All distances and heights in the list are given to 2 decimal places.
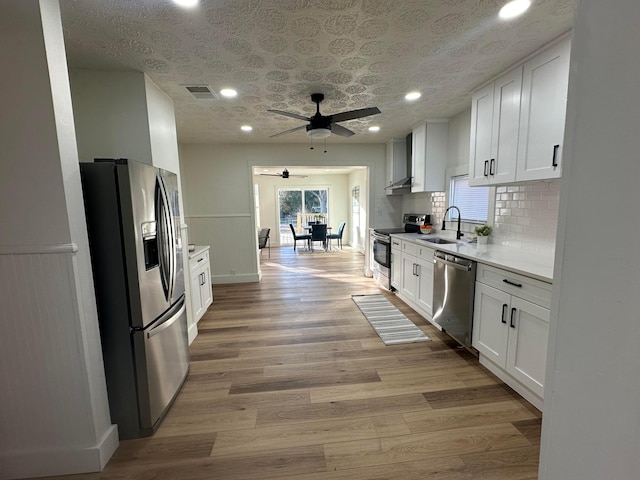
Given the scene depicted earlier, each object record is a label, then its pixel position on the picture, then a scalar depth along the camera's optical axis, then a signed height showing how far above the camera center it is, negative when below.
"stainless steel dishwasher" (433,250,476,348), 2.43 -0.82
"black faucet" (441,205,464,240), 3.40 -0.33
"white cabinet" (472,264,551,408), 1.79 -0.87
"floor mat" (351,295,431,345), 2.87 -1.31
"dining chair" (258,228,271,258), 6.73 -0.65
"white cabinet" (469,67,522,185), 2.34 +0.69
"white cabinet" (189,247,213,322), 3.11 -0.84
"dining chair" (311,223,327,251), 7.68 -0.62
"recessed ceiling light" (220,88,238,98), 2.70 +1.16
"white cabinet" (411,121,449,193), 3.84 +0.75
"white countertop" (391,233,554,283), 1.85 -0.42
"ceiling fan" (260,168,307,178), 7.13 +1.00
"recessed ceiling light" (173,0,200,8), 1.51 +1.14
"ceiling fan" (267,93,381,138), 2.63 +0.88
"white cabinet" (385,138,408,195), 4.78 +0.83
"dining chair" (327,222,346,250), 7.99 -0.74
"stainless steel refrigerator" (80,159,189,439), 1.56 -0.42
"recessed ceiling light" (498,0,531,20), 1.59 +1.15
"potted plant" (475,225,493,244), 2.94 -0.27
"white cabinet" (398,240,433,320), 3.19 -0.86
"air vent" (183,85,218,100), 2.60 +1.16
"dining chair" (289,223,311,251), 7.89 -0.77
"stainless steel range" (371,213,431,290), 4.32 -0.58
